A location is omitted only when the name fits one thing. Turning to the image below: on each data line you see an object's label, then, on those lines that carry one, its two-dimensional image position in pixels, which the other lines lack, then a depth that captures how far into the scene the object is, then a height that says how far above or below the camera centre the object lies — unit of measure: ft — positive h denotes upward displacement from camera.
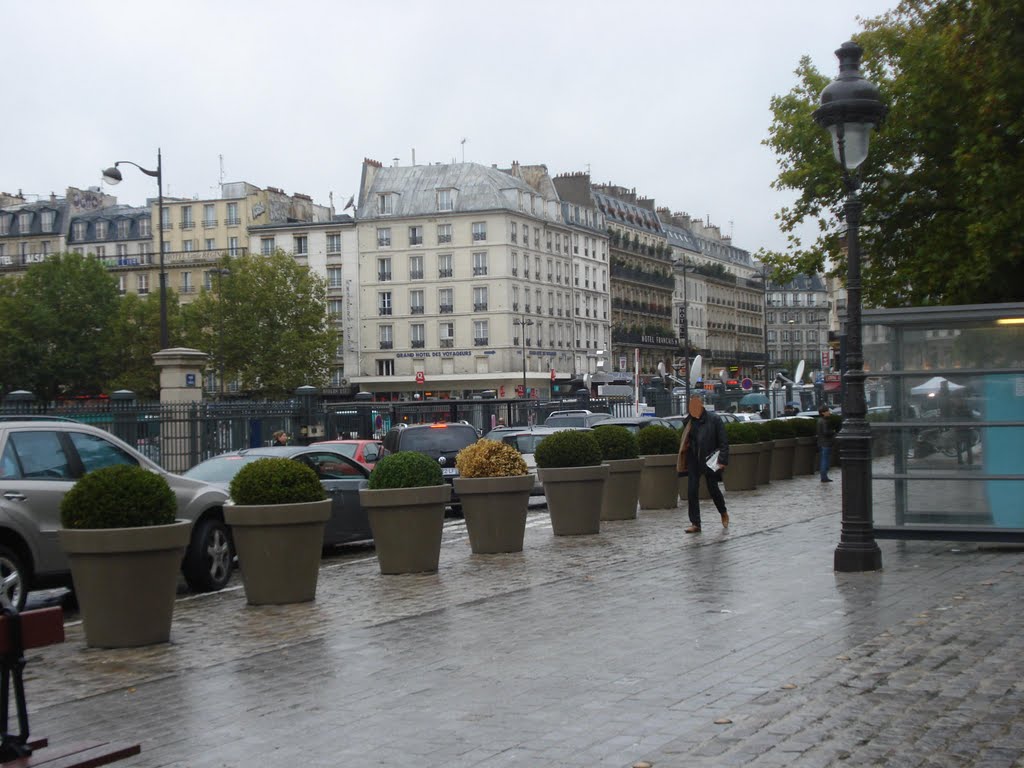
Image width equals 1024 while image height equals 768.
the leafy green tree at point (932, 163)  75.37 +15.09
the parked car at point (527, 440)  92.63 -3.03
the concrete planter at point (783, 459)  101.30 -5.21
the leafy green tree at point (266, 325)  297.33 +16.82
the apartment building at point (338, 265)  331.98 +32.90
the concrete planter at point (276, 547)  39.88 -4.24
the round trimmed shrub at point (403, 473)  47.14 -2.55
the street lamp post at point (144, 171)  118.73 +19.96
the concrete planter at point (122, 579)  32.76 -4.19
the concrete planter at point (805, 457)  109.29 -5.44
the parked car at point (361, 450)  80.38 -2.97
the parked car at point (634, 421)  95.55 -2.02
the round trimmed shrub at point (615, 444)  67.67 -2.49
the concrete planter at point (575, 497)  59.21 -4.42
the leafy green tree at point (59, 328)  291.79 +16.84
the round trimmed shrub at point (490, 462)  53.16 -2.54
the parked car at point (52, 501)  39.06 -2.92
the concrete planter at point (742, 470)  88.22 -5.12
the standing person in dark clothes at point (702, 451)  59.47 -2.60
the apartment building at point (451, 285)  320.29 +26.51
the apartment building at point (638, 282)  391.45 +32.81
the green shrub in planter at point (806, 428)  107.76 -3.12
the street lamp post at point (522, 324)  317.01 +16.56
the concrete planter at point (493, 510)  52.65 -4.39
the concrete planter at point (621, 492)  67.36 -4.84
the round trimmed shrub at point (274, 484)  40.16 -2.43
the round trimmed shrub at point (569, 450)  59.57 -2.44
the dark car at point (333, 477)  57.06 -3.25
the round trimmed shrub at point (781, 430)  98.22 -2.94
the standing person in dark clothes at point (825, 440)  98.73 -3.78
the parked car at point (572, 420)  113.19 -2.12
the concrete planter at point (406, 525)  46.88 -4.34
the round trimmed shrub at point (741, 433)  88.79 -2.81
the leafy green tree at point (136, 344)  295.69 +13.11
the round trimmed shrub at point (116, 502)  32.99 -2.32
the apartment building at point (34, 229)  378.12 +49.10
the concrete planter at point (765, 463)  94.43 -5.11
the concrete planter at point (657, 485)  75.00 -5.06
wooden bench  17.85 -3.82
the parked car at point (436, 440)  81.61 -2.52
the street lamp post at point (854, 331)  42.22 +1.77
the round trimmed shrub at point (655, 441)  75.20 -2.65
